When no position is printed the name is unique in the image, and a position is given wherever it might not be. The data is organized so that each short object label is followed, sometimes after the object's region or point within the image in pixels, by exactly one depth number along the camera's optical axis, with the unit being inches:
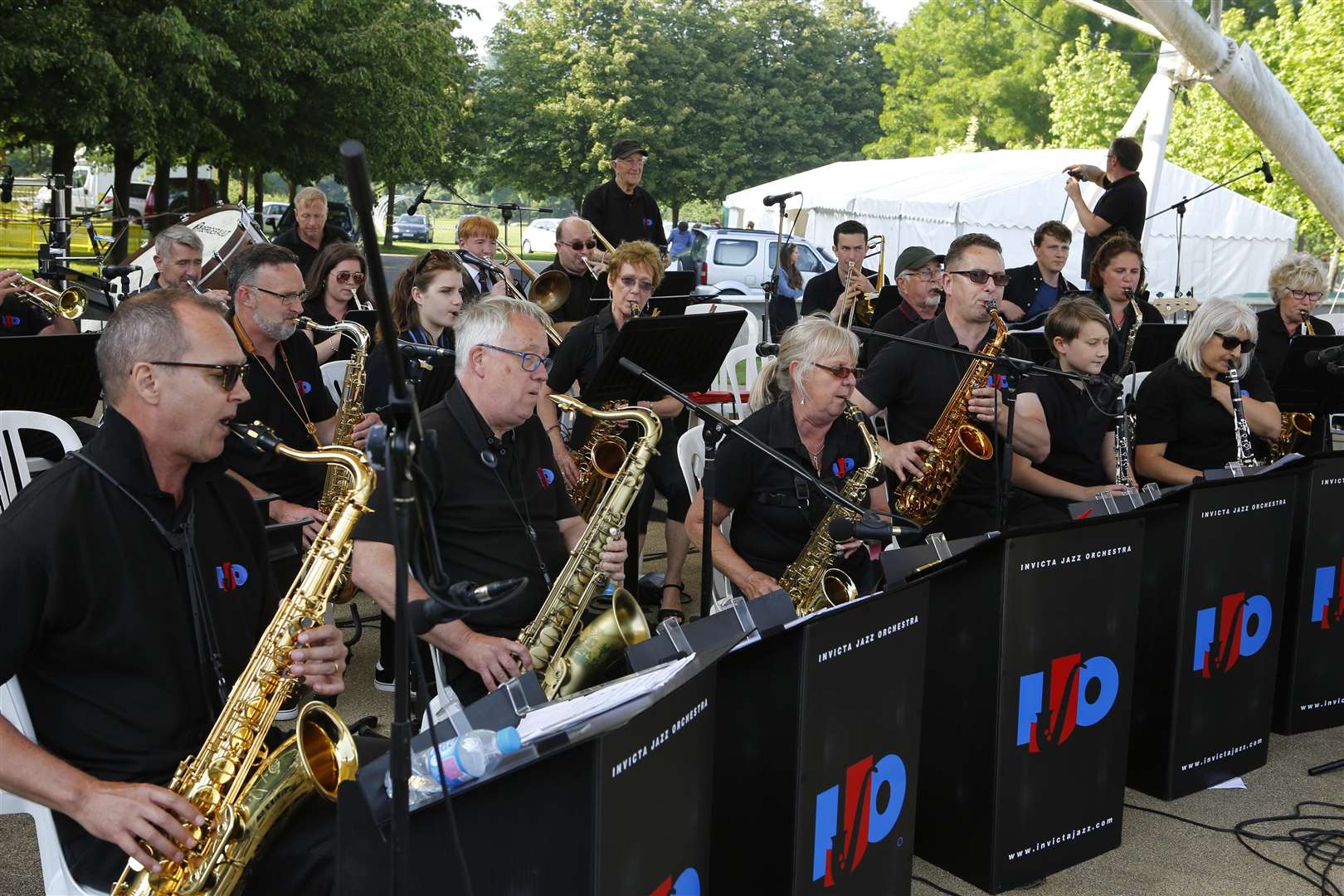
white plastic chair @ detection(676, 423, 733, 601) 204.1
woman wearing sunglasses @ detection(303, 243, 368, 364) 278.5
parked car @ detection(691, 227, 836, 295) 872.3
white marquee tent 978.7
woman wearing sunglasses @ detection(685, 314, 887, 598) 179.6
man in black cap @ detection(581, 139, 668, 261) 377.1
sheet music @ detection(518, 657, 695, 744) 84.6
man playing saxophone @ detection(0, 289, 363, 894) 97.6
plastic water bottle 82.1
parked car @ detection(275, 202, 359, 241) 1159.9
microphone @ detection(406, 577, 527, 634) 81.0
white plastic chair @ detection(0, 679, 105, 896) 102.9
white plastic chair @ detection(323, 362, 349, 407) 255.9
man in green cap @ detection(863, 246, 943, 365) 295.3
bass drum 379.9
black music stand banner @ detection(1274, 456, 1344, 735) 198.1
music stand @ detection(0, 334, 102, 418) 191.0
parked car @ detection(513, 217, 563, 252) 1892.2
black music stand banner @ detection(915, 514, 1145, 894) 147.7
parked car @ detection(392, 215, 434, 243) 2066.2
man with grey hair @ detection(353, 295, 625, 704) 151.0
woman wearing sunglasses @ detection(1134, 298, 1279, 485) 232.4
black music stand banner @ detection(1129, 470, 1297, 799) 173.9
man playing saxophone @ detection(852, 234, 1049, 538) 216.4
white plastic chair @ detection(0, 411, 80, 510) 179.2
